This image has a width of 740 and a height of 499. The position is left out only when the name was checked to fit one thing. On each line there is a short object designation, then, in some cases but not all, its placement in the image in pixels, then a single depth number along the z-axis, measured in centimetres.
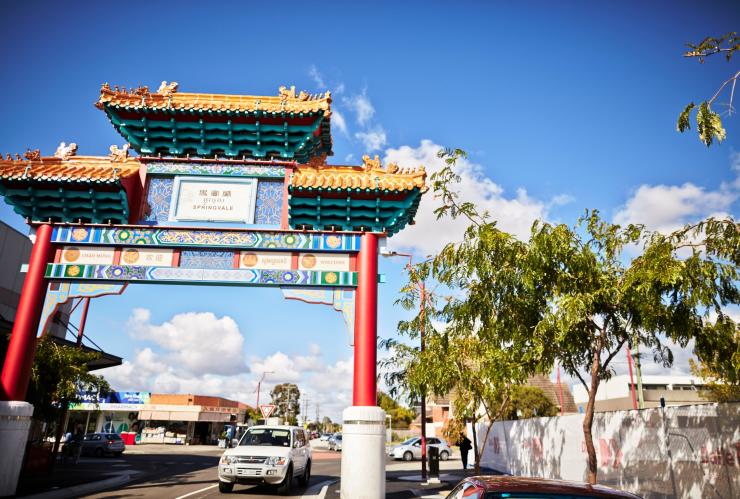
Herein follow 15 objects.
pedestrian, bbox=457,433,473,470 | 2111
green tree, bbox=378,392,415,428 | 8231
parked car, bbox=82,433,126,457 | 2926
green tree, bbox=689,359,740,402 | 2544
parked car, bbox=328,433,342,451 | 4275
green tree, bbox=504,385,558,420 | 4394
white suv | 1195
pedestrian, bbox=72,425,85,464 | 2286
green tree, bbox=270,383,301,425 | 9269
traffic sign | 2233
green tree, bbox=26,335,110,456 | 1435
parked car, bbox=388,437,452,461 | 3096
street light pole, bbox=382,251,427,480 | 1361
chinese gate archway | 1222
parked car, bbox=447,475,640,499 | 398
